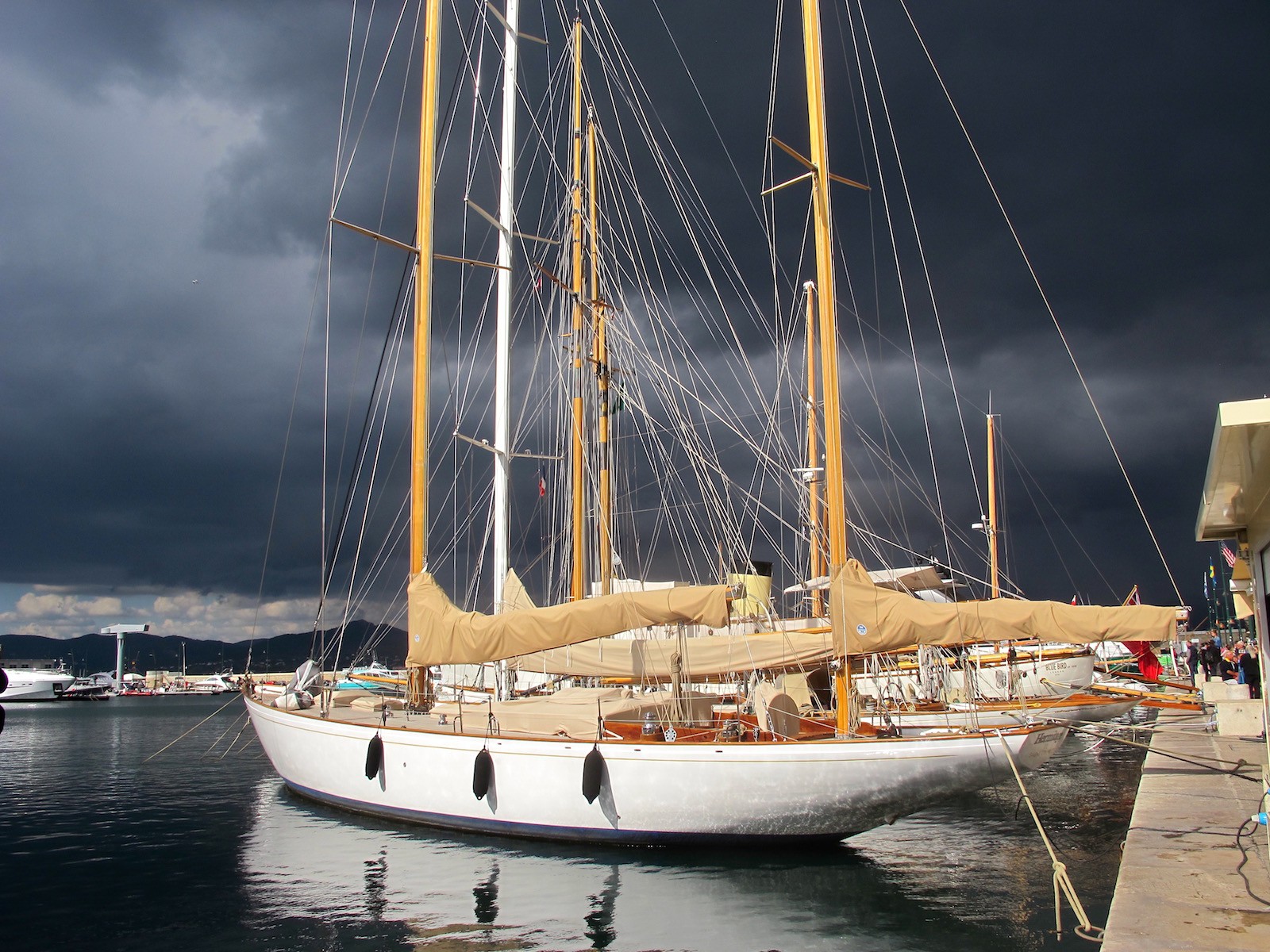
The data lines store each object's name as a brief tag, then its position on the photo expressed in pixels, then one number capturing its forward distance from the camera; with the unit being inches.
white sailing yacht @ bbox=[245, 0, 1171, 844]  564.1
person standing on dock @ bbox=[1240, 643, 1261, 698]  1039.6
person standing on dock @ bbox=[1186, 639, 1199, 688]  1982.0
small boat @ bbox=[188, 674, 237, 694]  6525.6
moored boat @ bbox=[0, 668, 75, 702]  4835.1
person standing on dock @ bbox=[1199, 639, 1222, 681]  1585.9
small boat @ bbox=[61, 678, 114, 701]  5108.3
